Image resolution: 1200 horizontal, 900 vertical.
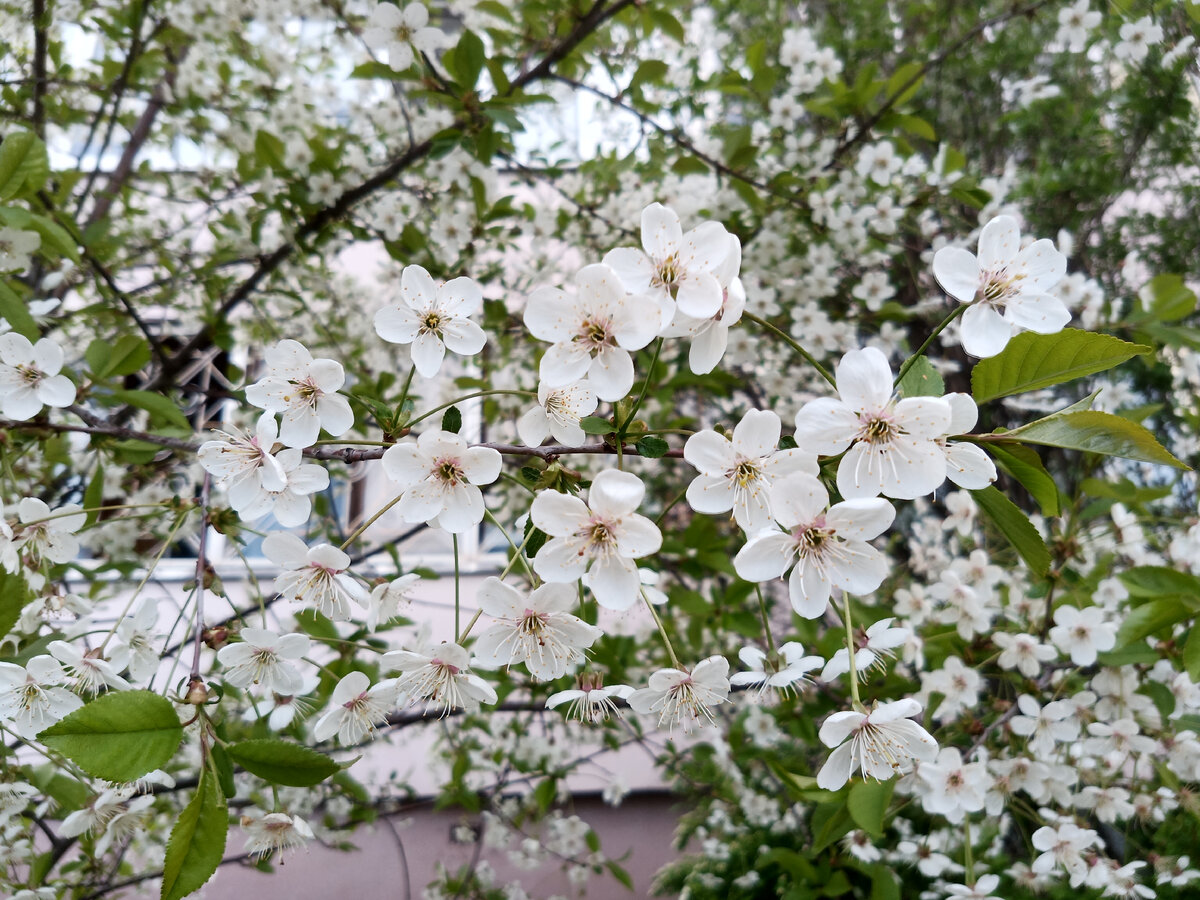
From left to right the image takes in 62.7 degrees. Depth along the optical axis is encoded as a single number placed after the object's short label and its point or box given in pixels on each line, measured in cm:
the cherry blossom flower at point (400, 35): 37
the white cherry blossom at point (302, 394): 22
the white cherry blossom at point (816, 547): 20
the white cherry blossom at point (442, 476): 21
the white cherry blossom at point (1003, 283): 21
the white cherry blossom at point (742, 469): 21
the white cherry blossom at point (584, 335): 21
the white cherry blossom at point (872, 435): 20
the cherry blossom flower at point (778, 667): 24
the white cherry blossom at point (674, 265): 20
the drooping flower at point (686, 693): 22
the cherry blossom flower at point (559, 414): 23
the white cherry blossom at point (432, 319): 23
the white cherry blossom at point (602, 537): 20
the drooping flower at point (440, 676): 22
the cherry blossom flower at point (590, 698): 22
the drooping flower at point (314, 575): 22
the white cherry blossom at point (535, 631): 21
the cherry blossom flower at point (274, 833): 27
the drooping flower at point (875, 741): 21
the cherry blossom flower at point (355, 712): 23
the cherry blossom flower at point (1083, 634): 33
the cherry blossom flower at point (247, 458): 22
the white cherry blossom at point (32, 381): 25
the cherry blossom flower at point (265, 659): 23
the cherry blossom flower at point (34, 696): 23
